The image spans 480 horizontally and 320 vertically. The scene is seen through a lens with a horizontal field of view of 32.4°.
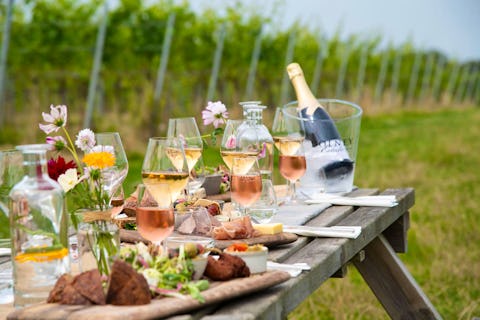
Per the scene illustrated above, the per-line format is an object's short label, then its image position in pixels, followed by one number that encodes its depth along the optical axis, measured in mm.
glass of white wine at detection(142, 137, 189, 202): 1892
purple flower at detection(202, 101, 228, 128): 2668
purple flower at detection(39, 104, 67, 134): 1908
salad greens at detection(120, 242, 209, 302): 1469
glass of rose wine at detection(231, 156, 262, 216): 2186
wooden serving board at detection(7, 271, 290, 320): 1359
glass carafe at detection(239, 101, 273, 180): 2530
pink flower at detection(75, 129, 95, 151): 1967
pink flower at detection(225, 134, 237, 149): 2568
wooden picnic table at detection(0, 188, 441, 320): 1500
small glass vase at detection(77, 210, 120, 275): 1695
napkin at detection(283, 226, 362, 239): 2152
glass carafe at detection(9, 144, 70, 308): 1540
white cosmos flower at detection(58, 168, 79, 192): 1838
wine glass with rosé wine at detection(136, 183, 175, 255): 1723
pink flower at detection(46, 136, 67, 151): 1883
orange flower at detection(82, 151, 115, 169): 1722
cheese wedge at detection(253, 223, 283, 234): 2025
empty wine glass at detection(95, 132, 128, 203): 2094
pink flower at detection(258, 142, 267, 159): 2557
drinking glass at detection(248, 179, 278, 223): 2307
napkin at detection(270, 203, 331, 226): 2416
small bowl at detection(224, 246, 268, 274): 1629
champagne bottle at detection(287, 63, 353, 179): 2885
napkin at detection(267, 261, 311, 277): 1741
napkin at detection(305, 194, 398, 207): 2713
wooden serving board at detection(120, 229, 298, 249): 1963
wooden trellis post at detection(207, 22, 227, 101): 13227
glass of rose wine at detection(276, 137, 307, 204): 2615
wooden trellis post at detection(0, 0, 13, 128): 8477
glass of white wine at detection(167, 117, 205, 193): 2426
